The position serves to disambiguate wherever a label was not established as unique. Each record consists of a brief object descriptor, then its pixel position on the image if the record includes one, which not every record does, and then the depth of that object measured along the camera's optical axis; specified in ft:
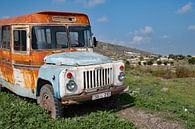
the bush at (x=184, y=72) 52.75
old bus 15.68
